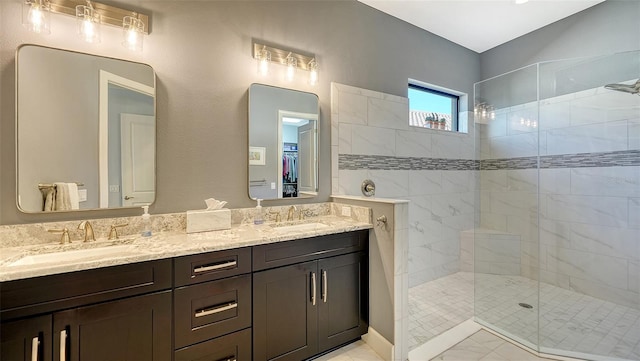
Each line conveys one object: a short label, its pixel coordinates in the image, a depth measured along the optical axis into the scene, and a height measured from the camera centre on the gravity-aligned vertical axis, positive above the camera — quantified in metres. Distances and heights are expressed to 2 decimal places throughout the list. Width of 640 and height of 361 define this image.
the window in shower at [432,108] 3.13 +0.95
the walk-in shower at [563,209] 2.16 -0.29
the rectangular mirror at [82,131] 1.40 +0.30
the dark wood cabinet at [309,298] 1.54 -0.77
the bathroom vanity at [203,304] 1.07 -0.63
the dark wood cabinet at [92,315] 1.03 -0.59
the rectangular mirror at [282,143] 2.06 +0.33
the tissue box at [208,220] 1.70 -0.27
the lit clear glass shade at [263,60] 2.07 +0.98
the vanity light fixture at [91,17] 1.41 +0.98
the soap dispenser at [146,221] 1.66 -0.26
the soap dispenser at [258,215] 2.04 -0.27
